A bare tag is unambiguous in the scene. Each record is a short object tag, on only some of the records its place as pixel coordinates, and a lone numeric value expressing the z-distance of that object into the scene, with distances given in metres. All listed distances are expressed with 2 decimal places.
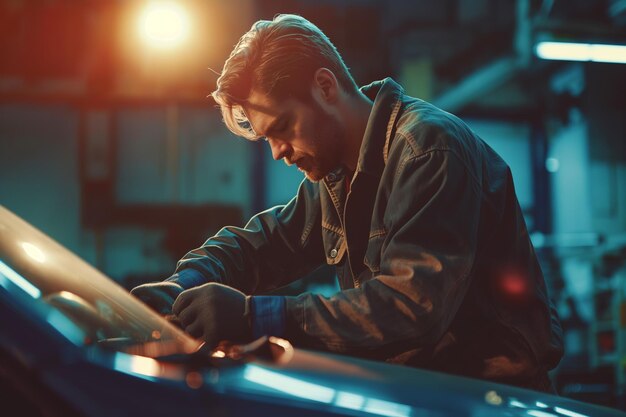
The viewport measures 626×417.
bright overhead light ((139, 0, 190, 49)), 9.20
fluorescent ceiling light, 9.33
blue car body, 1.04
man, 1.83
